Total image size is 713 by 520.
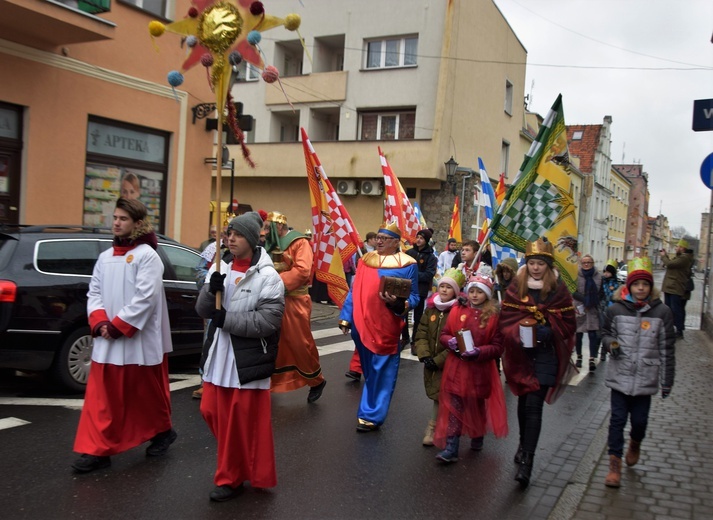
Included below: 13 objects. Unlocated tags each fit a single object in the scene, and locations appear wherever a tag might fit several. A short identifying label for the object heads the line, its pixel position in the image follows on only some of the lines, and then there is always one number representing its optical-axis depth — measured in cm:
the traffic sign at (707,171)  904
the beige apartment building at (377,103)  2228
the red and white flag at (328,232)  795
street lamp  2138
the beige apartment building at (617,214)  6372
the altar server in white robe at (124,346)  468
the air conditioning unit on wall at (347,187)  2362
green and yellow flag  599
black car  616
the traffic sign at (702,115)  853
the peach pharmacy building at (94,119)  1049
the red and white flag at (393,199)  995
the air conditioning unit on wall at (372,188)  2316
